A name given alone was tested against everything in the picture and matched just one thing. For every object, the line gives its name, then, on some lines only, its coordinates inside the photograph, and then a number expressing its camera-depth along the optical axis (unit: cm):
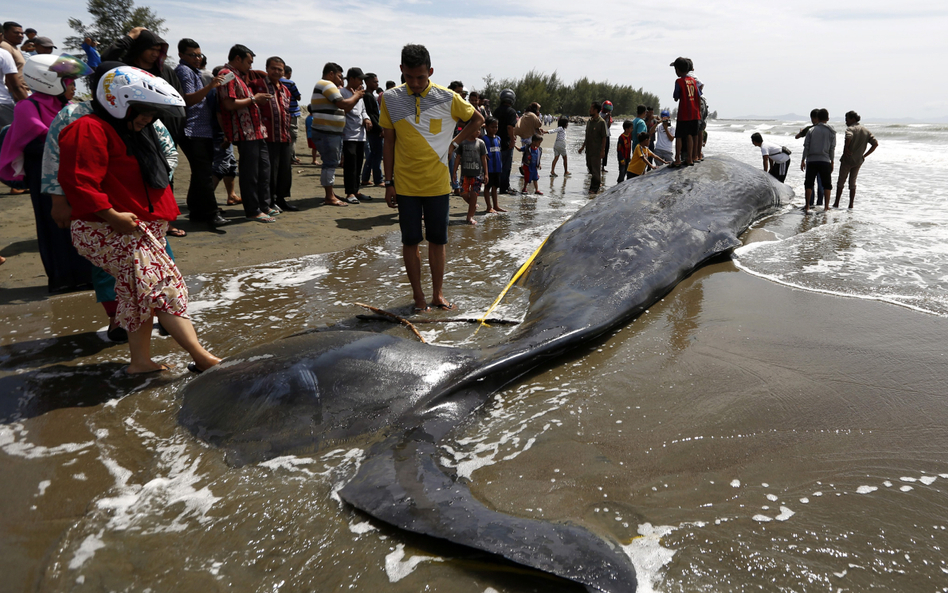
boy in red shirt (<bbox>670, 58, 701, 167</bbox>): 701
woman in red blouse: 304
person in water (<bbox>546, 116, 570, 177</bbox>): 1518
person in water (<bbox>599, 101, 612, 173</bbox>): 1554
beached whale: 174
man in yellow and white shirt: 432
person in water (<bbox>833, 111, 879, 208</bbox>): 1028
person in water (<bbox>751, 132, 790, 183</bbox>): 1116
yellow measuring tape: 416
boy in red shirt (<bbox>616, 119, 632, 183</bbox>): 1336
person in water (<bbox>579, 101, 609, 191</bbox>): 1247
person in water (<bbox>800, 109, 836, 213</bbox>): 949
